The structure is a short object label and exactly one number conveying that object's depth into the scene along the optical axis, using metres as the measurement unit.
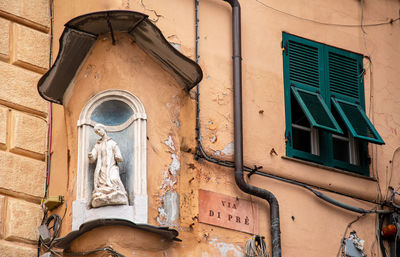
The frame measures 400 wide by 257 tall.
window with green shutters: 14.15
